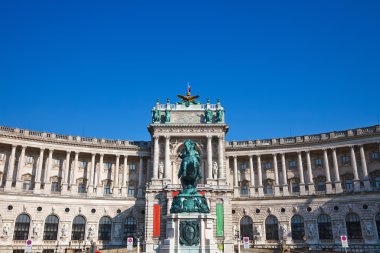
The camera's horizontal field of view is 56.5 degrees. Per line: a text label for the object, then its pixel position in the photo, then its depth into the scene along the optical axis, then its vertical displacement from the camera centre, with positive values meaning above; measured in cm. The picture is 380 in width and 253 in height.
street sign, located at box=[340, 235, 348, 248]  3551 -114
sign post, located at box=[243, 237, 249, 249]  4900 -154
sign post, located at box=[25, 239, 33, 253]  3398 -114
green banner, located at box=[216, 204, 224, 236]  5938 +177
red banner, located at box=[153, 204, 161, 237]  5906 +204
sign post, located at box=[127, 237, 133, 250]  4645 -139
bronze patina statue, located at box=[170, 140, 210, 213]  2936 +380
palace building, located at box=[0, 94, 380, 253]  5906 +800
